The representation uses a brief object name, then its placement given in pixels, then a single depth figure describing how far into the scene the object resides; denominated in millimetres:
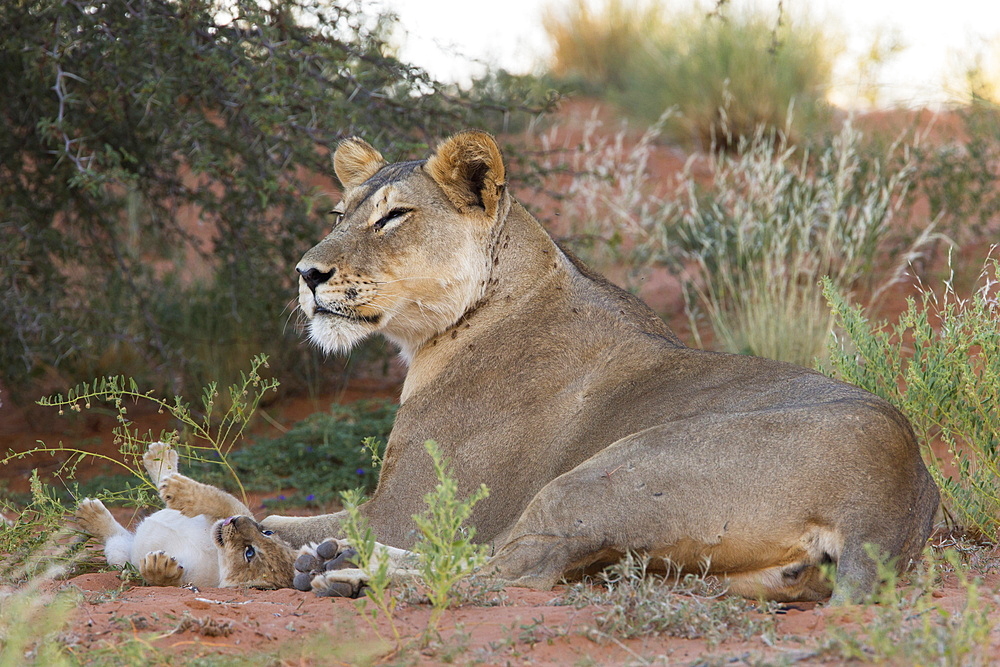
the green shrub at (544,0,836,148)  32719
